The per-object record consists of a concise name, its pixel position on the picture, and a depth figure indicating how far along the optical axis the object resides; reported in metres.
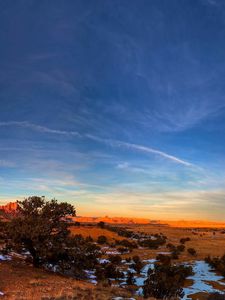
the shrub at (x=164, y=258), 22.39
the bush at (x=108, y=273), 16.98
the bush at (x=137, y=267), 19.28
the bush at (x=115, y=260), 21.73
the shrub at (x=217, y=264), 20.24
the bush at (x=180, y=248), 31.00
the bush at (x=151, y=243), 32.92
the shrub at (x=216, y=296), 13.20
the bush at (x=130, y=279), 16.31
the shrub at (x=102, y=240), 33.02
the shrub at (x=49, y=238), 14.10
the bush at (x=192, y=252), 28.68
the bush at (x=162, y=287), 13.79
